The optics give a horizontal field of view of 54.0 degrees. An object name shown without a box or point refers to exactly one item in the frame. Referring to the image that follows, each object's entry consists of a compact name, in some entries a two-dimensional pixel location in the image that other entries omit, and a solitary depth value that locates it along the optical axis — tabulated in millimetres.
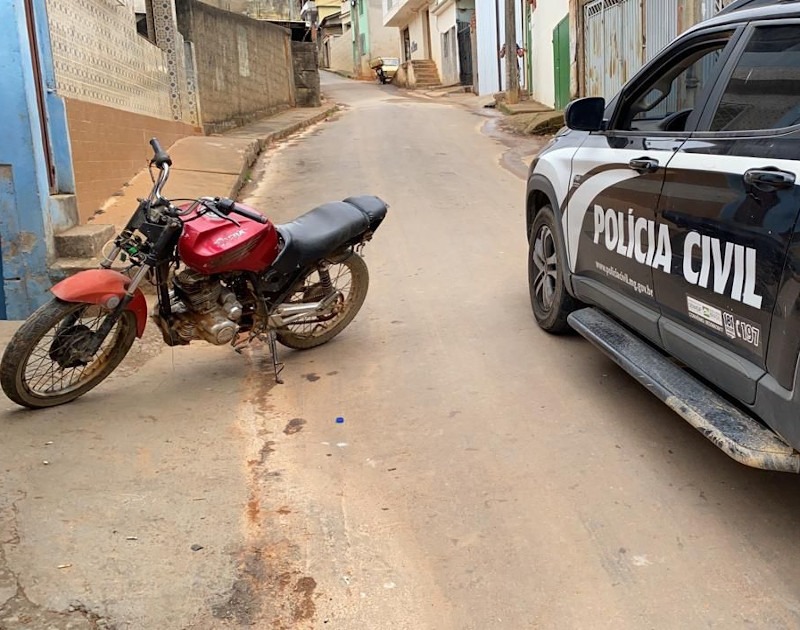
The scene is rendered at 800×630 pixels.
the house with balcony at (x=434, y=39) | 32250
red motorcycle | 4176
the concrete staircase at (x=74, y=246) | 6598
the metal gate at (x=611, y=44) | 12594
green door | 17781
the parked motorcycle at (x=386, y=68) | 40219
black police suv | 2689
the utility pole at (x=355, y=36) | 47369
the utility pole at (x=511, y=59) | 20453
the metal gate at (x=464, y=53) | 31991
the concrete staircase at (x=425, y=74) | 35688
